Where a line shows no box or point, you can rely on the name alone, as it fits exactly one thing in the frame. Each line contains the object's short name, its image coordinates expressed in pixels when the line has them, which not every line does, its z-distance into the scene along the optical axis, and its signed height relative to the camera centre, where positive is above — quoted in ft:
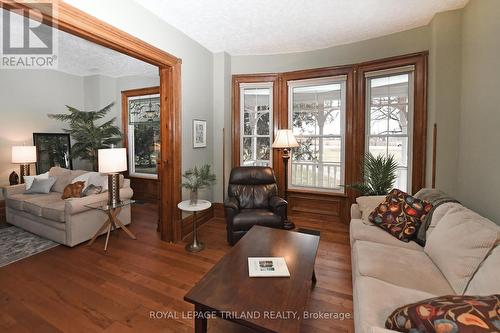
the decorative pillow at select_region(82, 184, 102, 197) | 11.25 -1.58
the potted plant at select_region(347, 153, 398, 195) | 10.35 -0.91
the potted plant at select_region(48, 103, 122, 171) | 16.06 +1.65
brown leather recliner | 9.85 -2.08
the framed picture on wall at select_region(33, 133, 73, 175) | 15.42 +0.42
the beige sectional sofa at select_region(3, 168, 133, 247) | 9.91 -2.58
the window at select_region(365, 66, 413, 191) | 11.18 +1.97
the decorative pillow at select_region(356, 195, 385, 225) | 8.66 -1.79
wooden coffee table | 4.03 -2.66
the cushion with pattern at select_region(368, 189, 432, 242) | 7.22 -1.85
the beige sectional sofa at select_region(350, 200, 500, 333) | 4.19 -2.53
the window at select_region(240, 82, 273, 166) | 14.05 +1.98
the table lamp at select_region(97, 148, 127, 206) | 9.82 -0.39
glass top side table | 10.25 -2.60
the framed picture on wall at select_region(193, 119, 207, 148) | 11.92 +1.22
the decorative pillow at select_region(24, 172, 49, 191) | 12.96 -1.27
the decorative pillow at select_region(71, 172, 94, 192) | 12.16 -1.12
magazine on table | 5.27 -2.56
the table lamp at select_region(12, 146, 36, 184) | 13.38 +0.11
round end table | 9.55 -2.06
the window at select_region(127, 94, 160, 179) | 16.89 +1.67
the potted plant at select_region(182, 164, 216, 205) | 9.75 -1.08
